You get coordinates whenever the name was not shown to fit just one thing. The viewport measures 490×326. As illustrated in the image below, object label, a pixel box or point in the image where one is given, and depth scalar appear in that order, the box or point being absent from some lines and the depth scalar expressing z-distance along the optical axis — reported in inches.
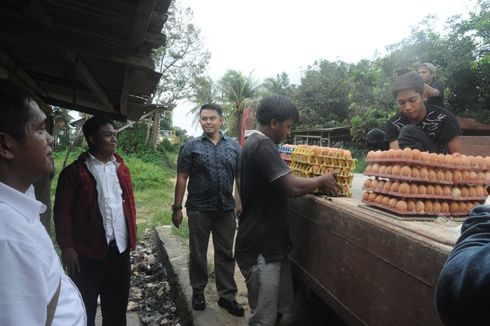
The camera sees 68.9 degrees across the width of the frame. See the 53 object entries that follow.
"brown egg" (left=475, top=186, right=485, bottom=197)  76.9
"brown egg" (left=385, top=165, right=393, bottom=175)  74.6
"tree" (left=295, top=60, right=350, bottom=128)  918.6
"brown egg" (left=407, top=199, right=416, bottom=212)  71.4
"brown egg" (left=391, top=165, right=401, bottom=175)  72.9
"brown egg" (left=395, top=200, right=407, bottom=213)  71.1
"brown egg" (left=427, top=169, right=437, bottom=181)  72.3
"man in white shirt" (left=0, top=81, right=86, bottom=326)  39.9
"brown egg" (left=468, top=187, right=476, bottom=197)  75.9
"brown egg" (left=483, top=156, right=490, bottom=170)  77.9
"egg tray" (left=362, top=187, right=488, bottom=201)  71.4
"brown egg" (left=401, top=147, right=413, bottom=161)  72.0
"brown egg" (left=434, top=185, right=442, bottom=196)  73.2
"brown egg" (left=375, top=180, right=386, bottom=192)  77.4
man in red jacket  102.7
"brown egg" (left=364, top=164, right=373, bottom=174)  81.0
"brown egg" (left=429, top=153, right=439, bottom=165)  72.7
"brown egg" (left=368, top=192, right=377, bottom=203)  80.0
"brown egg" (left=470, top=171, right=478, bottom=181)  75.9
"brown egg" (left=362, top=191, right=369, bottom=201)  82.7
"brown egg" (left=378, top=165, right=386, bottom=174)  76.6
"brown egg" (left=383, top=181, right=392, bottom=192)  75.2
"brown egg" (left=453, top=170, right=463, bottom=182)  74.5
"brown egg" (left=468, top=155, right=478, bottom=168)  76.0
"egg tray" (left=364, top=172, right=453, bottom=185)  71.1
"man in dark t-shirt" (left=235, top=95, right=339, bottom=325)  91.4
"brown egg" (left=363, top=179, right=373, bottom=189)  81.6
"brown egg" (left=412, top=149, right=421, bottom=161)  72.0
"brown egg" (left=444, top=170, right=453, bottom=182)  73.4
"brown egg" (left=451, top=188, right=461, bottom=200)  74.0
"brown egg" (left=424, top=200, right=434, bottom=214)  72.7
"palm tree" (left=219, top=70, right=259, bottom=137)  1063.6
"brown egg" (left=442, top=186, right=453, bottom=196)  73.7
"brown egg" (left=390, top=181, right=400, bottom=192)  73.0
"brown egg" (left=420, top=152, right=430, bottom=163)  72.2
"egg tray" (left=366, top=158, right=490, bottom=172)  71.9
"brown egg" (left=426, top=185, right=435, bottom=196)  72.6
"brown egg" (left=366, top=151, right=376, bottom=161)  80.7
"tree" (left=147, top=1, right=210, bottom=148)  856.9
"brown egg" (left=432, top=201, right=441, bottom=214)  73.4
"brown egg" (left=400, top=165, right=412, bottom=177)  71.5
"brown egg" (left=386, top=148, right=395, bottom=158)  74.5
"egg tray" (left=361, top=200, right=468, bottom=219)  71.2
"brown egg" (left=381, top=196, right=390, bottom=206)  75.5
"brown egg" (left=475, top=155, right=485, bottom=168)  76.7
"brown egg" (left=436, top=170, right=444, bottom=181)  73.0
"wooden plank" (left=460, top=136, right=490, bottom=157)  185.1
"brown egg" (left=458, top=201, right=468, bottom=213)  75.4
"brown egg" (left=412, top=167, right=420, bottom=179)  71.1
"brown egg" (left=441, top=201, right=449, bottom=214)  74.2
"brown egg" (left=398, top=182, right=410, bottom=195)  71.4
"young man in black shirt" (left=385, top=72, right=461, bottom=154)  92.7
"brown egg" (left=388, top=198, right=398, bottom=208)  73.3
